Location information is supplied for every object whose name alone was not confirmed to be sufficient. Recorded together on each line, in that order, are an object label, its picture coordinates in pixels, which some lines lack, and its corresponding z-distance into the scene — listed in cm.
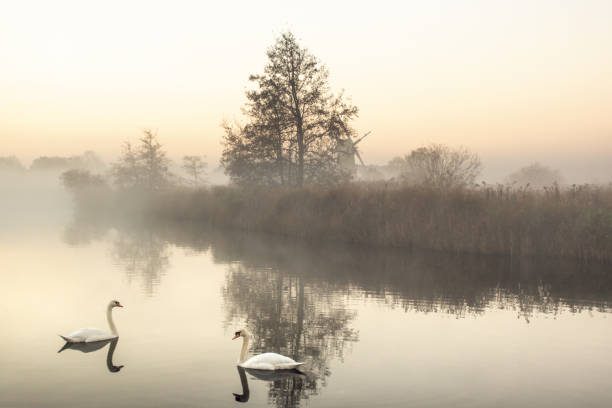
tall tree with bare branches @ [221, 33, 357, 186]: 3725
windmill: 3741
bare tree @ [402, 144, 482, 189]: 2821
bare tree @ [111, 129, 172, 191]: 6850
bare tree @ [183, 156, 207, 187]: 10144
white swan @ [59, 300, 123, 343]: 1059
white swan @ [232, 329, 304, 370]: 896
